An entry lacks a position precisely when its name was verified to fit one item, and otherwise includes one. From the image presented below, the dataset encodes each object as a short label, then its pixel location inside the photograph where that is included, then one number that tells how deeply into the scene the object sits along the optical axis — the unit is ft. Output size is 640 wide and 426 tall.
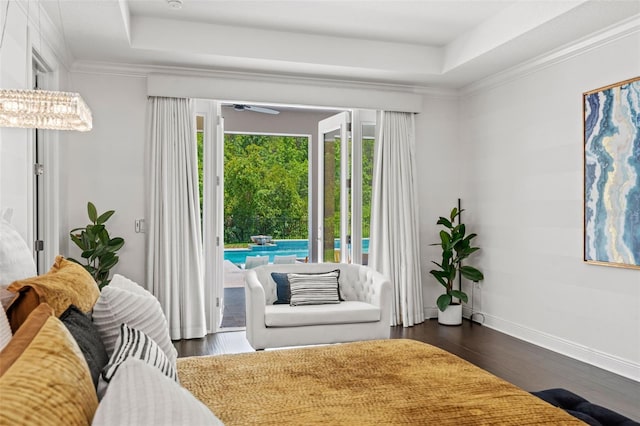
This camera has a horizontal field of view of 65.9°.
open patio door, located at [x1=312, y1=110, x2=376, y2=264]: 19.19
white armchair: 13.52
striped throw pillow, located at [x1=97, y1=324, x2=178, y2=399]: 4.69
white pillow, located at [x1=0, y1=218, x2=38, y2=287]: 6.22
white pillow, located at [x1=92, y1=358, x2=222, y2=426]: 3.24
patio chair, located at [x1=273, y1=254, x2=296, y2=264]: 25.25
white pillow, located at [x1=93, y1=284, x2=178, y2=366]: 5.83
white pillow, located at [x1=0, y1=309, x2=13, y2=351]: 4.63
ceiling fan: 26.32
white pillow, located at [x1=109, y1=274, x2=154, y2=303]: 7.08
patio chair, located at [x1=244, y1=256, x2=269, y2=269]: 27.07
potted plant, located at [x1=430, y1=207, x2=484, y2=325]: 18.12
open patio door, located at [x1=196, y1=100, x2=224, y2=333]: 17.31
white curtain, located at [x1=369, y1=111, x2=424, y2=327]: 18.75
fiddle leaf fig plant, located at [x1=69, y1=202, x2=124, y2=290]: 14.80
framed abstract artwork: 12.48
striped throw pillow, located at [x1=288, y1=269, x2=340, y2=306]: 14.56
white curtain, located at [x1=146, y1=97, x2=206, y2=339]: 16.34
